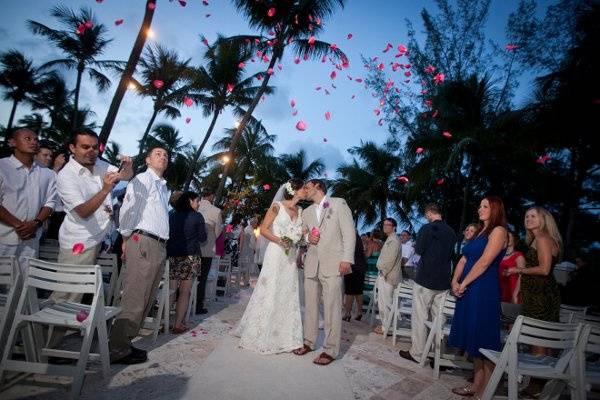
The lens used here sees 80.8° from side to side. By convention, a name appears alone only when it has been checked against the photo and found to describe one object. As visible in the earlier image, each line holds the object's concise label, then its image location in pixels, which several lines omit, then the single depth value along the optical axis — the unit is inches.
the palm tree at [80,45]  951.0
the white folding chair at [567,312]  162.0
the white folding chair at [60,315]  106.2
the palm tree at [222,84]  748.6
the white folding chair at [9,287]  107.1
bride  174.2
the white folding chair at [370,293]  286.5
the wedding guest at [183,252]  204.4
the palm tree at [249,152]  1240.8
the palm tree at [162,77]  903.1
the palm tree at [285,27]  576.7
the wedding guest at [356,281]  298.5
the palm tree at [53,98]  1291.8
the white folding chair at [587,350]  117.0
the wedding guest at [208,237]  261.9
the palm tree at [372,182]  1067.9
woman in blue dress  142.2
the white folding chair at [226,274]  353.1
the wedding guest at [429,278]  194.9
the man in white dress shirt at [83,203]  132.0
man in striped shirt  140.6
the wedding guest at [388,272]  265.4
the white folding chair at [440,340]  167.6
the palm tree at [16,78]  1214.3
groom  168.7
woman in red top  212.1
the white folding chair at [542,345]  115.9
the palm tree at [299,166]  1322.6
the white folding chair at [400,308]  224.5
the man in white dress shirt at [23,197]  138.3
